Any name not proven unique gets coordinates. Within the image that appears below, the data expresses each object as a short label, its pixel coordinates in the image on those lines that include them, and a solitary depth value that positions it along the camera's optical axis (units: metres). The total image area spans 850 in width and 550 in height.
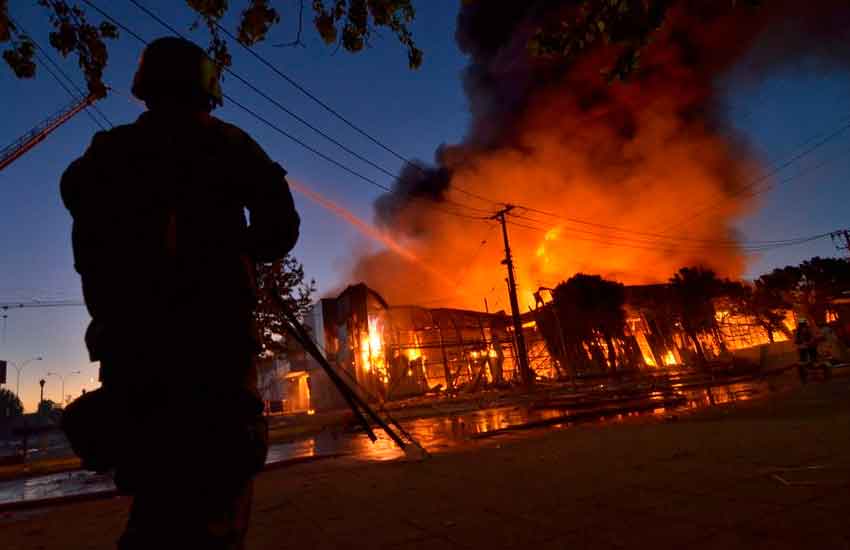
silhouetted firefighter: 1.06
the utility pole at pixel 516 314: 23.25
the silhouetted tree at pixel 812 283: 38.38
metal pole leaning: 1.90
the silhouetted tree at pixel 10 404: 109.12
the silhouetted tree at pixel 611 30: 2.86
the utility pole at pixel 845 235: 38.98
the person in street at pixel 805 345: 12.02
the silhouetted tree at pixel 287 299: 20.28
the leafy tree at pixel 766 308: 37.09
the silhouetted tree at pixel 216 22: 3.40
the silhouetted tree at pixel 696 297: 34.91
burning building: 25.53
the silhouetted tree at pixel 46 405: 131.50
